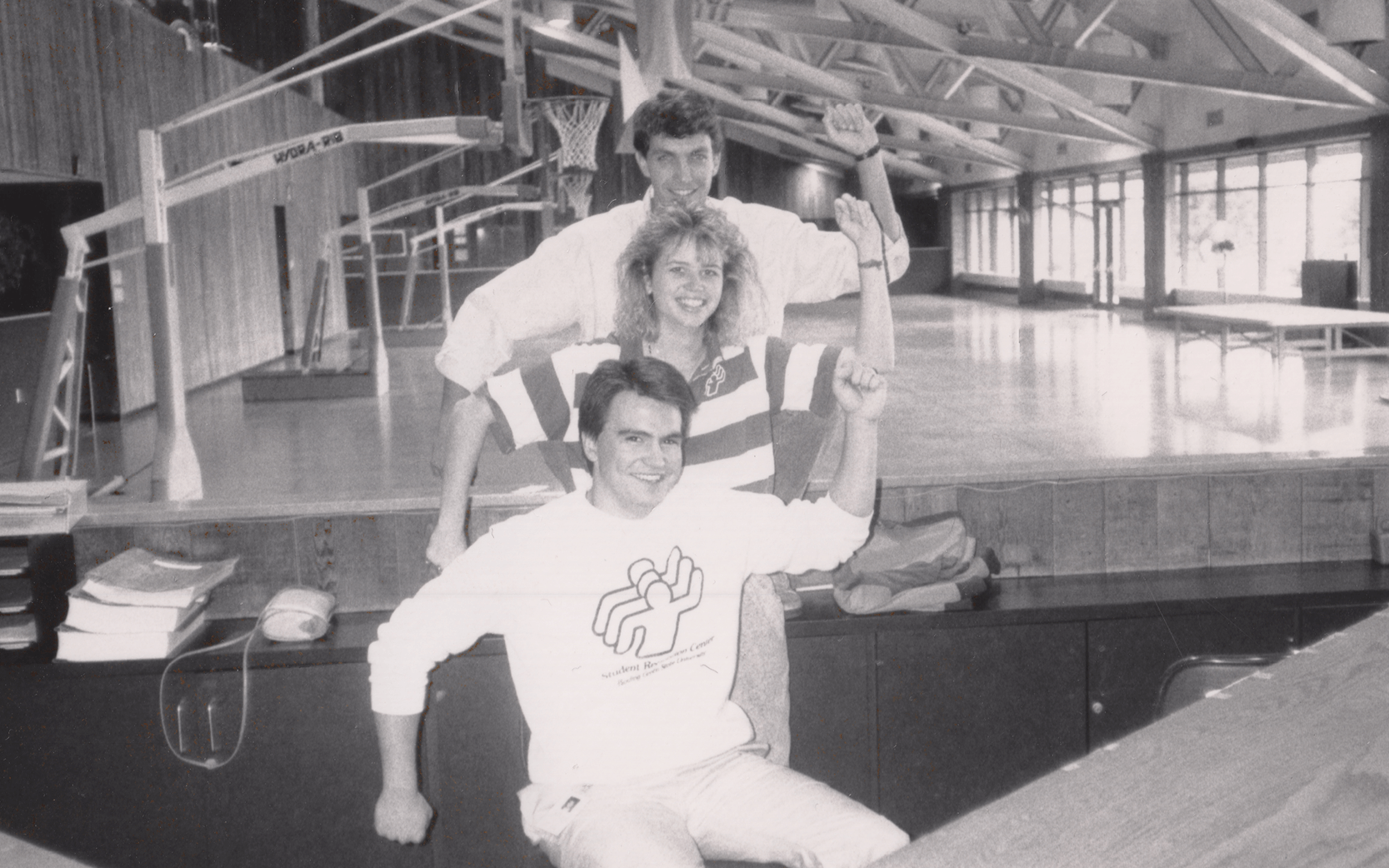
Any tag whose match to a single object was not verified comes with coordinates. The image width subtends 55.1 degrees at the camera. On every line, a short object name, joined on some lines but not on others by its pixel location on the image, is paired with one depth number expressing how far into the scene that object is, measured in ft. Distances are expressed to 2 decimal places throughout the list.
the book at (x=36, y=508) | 10.51
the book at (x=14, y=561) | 10.51
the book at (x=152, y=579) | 10.14
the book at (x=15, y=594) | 10.46
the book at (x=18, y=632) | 10.31
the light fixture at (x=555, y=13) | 46.52
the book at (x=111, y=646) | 10.03
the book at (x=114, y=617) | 10.03
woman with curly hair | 7.88
